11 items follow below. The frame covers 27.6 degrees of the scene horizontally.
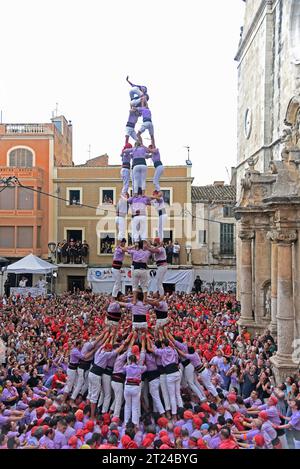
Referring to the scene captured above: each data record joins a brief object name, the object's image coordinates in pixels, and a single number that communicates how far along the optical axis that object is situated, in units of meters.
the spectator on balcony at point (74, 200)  40.41
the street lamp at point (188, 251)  39.90
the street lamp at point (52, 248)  38.68
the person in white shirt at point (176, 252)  38.97
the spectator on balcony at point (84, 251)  39.25
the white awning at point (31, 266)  31.31
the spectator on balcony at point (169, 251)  38.62
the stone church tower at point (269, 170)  16.92
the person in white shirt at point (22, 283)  34.38
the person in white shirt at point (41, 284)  32.72
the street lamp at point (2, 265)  32.60
